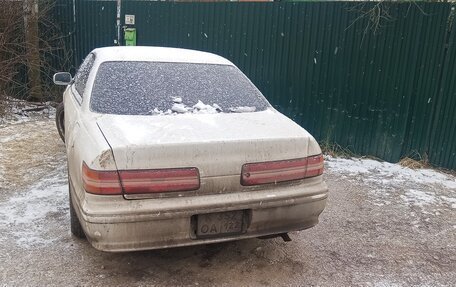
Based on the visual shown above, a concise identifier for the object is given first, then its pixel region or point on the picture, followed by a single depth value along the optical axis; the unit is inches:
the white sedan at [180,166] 106.2
